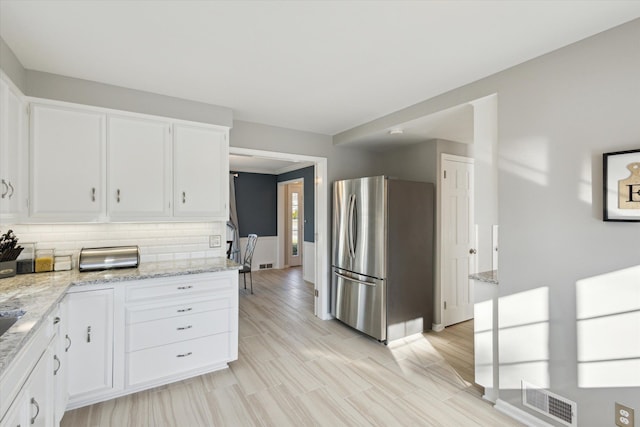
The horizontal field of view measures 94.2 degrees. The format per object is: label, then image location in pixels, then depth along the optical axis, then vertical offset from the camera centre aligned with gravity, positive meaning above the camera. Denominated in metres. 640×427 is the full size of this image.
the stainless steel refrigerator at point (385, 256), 3.23 -0.50
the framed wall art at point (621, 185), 1.57 +0.15
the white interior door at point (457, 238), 3.72 -0.33
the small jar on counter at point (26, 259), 2.26 -0.36
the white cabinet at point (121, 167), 2.26 +0.39
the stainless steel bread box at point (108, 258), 2.40 -0.38
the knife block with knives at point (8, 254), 2.14 -0.30
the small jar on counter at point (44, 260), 2.31 -0.37
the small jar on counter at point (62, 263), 2.39 -0.41
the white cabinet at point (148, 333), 2.12 -0.95
